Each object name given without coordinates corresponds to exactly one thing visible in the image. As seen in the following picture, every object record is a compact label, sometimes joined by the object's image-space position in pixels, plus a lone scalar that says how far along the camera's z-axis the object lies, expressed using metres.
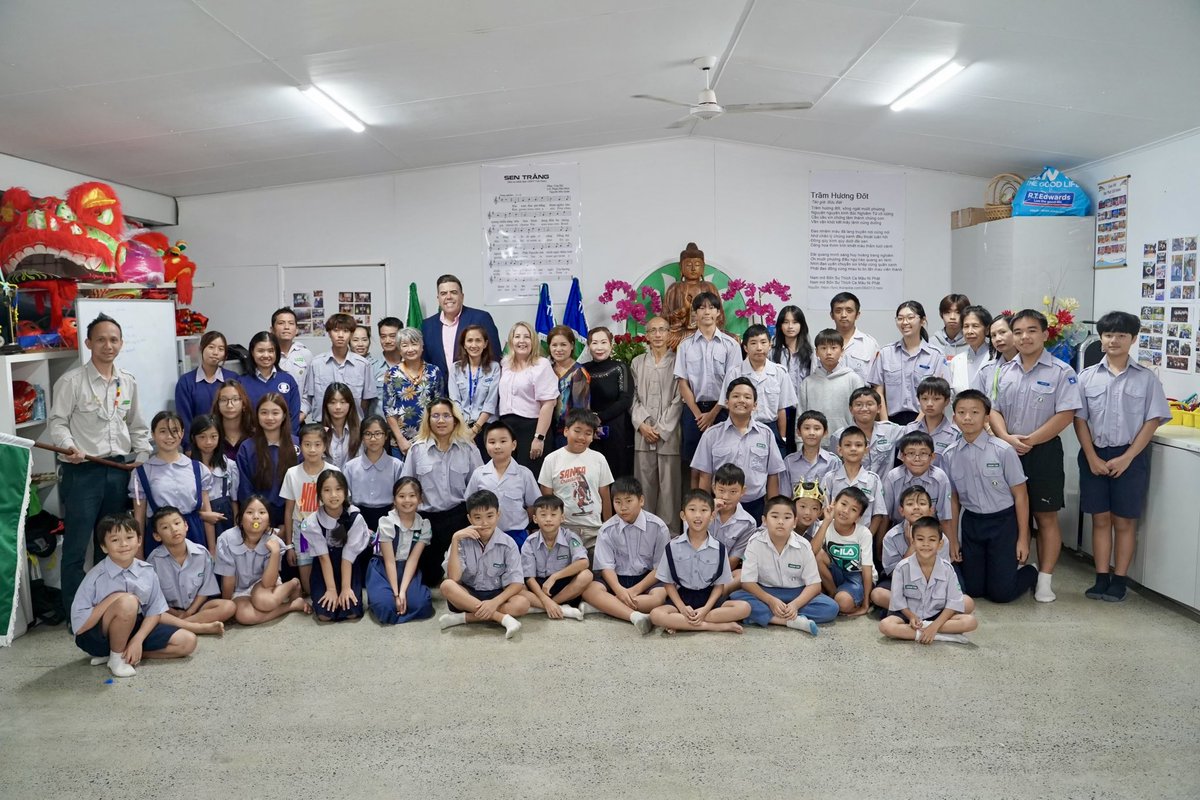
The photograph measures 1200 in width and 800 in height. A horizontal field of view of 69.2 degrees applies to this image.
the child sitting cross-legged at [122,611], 3.50
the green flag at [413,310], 6.52
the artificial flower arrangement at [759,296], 6.55
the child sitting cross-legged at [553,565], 4.08
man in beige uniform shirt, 4.00
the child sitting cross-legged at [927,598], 3.71
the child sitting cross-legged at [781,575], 3.90
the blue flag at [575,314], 6.62
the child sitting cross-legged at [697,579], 3.84
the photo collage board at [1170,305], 4.82
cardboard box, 6.43
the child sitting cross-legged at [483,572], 3.95
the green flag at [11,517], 3.12
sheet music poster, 6.80
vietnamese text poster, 6.87
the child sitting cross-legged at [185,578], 3.82
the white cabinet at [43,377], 4.22
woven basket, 6.13
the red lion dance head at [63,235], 4.15
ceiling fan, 4.71
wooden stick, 3.80
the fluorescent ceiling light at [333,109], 4.40
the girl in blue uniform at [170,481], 4.11
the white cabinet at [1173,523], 3.97
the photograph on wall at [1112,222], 5.47
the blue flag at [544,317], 6.68
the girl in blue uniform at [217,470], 4.29
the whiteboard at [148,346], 4.54
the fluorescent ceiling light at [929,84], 4.45
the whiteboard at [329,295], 6.80
